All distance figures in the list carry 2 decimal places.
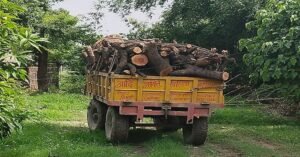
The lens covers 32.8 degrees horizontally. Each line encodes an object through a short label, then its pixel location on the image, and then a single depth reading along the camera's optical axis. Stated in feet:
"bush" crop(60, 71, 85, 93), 84.77
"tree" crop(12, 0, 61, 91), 68.85
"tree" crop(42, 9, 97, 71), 74.93
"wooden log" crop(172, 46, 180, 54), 34.07
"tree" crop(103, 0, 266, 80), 70.08
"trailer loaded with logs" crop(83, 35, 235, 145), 32.42
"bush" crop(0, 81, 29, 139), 19.52
